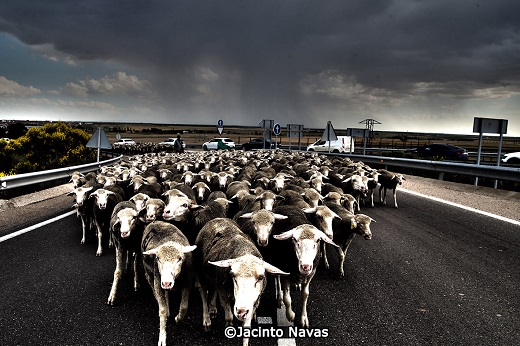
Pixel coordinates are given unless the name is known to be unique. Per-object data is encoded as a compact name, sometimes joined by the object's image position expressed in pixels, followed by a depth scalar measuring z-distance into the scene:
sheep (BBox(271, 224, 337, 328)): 4.13
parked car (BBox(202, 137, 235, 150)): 49.62
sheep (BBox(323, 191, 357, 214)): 7.49
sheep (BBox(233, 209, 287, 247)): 4.79
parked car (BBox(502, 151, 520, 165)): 21.64
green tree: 26.28
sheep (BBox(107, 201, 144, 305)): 4.91
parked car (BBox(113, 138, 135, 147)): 47.28
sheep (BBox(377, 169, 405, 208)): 10.97
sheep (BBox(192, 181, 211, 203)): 8.07
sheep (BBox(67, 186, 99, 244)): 6.97
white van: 34.66
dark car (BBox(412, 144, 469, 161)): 32.34
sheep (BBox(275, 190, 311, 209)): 6.42
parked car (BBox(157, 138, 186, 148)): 48.10
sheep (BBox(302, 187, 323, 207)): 7.03
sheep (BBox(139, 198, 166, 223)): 5.43
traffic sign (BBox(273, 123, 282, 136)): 29.56
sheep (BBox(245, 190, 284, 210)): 6.34
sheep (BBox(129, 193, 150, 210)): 5.97
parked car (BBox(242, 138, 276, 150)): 48.09
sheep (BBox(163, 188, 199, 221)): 5.53
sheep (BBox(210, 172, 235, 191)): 9.68
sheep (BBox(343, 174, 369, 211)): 9.34
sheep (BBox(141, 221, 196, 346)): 3.63
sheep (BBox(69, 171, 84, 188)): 8.98
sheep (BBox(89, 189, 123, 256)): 6.34
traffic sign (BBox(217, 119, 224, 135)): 27.55
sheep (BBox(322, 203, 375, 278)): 5.85
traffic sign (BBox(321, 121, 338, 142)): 23.12
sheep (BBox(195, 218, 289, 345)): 3.32
